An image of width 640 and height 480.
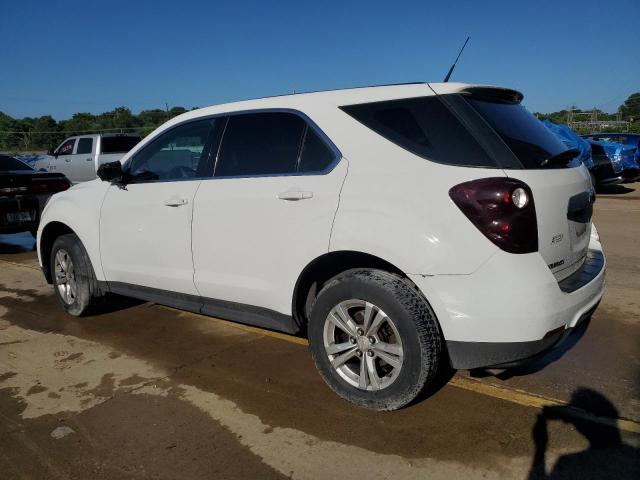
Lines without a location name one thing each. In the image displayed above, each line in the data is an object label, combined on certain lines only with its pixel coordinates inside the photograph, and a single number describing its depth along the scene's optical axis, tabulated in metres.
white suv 2.54
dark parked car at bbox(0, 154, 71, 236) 7.84
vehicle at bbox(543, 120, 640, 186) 12.59
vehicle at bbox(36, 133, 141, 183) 14.98
